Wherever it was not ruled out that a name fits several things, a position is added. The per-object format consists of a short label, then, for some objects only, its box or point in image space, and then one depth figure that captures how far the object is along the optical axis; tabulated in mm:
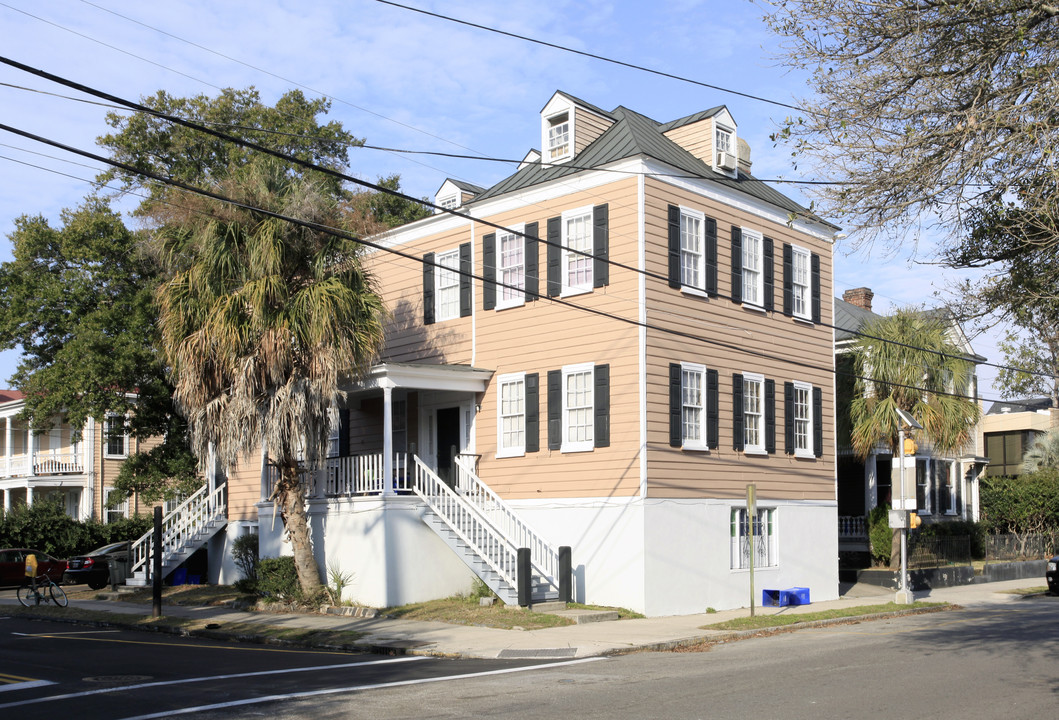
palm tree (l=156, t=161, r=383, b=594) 20719
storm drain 15547
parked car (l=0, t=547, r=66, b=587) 32531
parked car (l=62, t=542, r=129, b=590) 30141
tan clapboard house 21578
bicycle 24484
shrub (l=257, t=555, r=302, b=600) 22266
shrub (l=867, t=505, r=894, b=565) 30812
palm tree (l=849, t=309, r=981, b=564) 28141
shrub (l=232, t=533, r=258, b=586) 26172
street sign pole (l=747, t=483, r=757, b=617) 19408
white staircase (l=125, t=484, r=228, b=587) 27109
